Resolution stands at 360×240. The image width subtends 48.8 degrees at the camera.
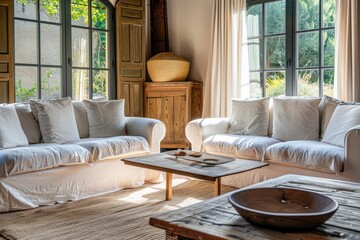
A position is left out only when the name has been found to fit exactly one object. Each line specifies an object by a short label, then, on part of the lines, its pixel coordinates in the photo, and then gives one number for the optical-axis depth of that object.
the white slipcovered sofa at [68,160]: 3.07
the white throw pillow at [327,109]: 3.77
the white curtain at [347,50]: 3.86
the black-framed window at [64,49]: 4.39
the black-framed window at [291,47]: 4.34
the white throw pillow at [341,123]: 3.39
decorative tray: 2.96
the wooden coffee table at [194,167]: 2.58
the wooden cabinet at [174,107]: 5.05
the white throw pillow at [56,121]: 3.78
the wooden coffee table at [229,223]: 1.22
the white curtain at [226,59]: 4.85
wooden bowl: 1.22
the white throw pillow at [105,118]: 4.20
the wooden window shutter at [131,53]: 5.13
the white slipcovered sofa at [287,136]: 3.14
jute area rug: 2.60
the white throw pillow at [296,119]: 3.84
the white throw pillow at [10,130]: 3.35
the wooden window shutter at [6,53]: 4.05
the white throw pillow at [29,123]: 3.74
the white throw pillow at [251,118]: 4.21
